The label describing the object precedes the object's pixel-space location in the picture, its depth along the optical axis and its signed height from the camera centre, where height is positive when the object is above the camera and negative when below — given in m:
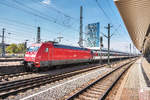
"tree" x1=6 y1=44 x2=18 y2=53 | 73.19 +2.97
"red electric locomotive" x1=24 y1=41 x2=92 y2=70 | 12.69 -0.23
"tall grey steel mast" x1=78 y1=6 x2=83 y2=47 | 28.78 +3.82
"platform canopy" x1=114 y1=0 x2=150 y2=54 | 6.41 +2.68
